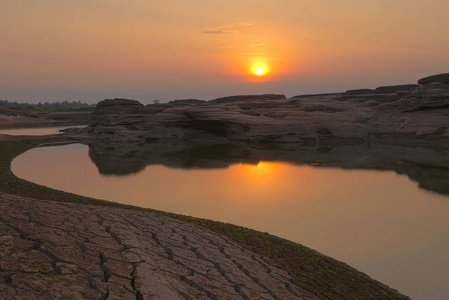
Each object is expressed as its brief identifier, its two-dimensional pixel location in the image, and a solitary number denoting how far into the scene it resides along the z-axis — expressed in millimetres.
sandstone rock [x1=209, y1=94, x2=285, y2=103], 76756
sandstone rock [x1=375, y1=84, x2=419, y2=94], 66062
